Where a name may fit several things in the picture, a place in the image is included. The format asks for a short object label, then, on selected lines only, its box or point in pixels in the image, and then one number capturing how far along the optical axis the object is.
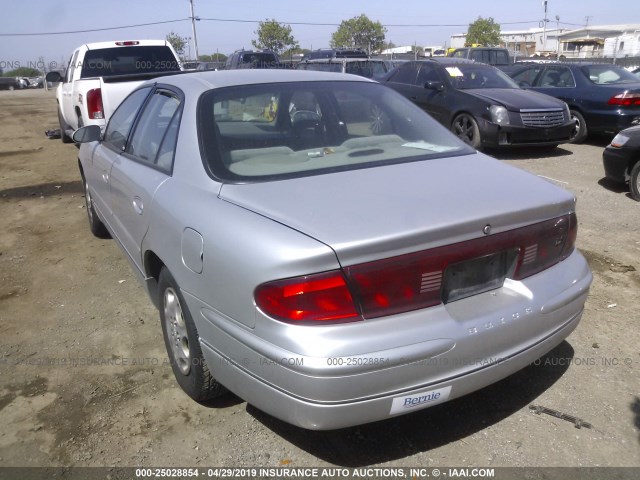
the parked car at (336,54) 21.01
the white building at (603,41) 41.39
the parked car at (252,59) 19.94
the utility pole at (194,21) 46.13
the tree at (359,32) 61.19
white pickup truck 10.08
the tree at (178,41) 60.37
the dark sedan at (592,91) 9.91
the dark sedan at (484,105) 9.14
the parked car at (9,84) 39.84
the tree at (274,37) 54.44
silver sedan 2.13
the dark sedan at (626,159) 6.63
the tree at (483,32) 55.94
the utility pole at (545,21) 50.29
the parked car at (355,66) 14.28
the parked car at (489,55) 18.58
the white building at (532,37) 65.09
